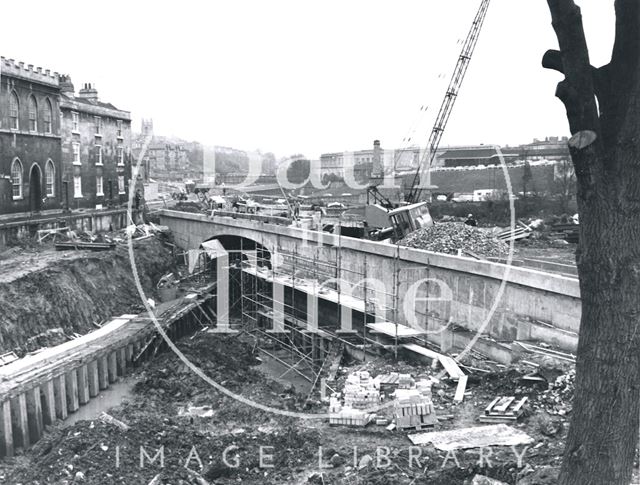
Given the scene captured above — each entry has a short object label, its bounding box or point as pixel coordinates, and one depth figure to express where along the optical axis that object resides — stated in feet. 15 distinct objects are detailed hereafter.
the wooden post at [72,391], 62.44
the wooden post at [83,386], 64.85
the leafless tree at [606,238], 21.66
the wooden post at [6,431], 51.52
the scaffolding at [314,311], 77.71
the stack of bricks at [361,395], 51.83
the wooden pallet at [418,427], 46.91
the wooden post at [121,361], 73.92
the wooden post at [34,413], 55.62
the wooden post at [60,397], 60.49
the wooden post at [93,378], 67.15
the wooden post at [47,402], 58.13
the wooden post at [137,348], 77.71
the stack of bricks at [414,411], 47.06
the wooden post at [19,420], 53.36
